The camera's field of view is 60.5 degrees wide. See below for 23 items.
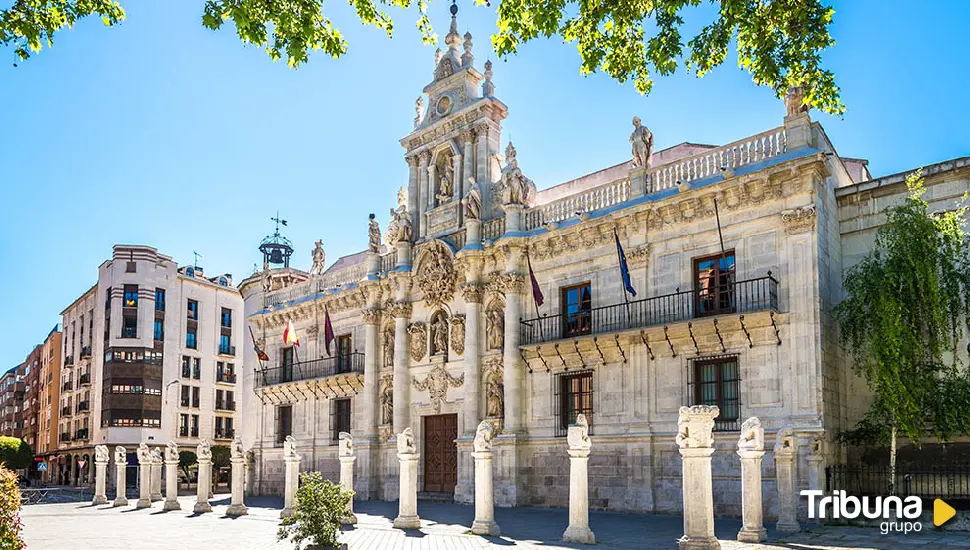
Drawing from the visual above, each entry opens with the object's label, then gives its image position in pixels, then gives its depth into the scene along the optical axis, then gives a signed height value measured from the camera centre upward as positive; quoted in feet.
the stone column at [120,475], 97.91 -12.41
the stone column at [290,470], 65.83 -7.95
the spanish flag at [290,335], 99.14 +4.11
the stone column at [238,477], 76.64 -9.92
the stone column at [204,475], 81.92 -10.65
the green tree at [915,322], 53.62 +2.77
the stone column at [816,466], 57.26 -7.01
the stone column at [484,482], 53.93 -7.38
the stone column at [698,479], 39.50 -5.39
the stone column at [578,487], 47.80 -6.94
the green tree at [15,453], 176.24 -17.36
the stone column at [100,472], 102.42 -12.54
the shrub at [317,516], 38.55 -6.78
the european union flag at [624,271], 68.69 +7.87
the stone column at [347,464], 61.36 -7.05
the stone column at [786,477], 50.24 -6.79
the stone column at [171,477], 87.09 -11.31
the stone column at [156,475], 95.20 -12.32
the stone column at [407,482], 57.41 -7.97
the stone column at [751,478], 45.44 -6.14
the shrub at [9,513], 31.27 -5.39
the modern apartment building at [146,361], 176.35 +2.08
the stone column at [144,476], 91.86 -11.87
